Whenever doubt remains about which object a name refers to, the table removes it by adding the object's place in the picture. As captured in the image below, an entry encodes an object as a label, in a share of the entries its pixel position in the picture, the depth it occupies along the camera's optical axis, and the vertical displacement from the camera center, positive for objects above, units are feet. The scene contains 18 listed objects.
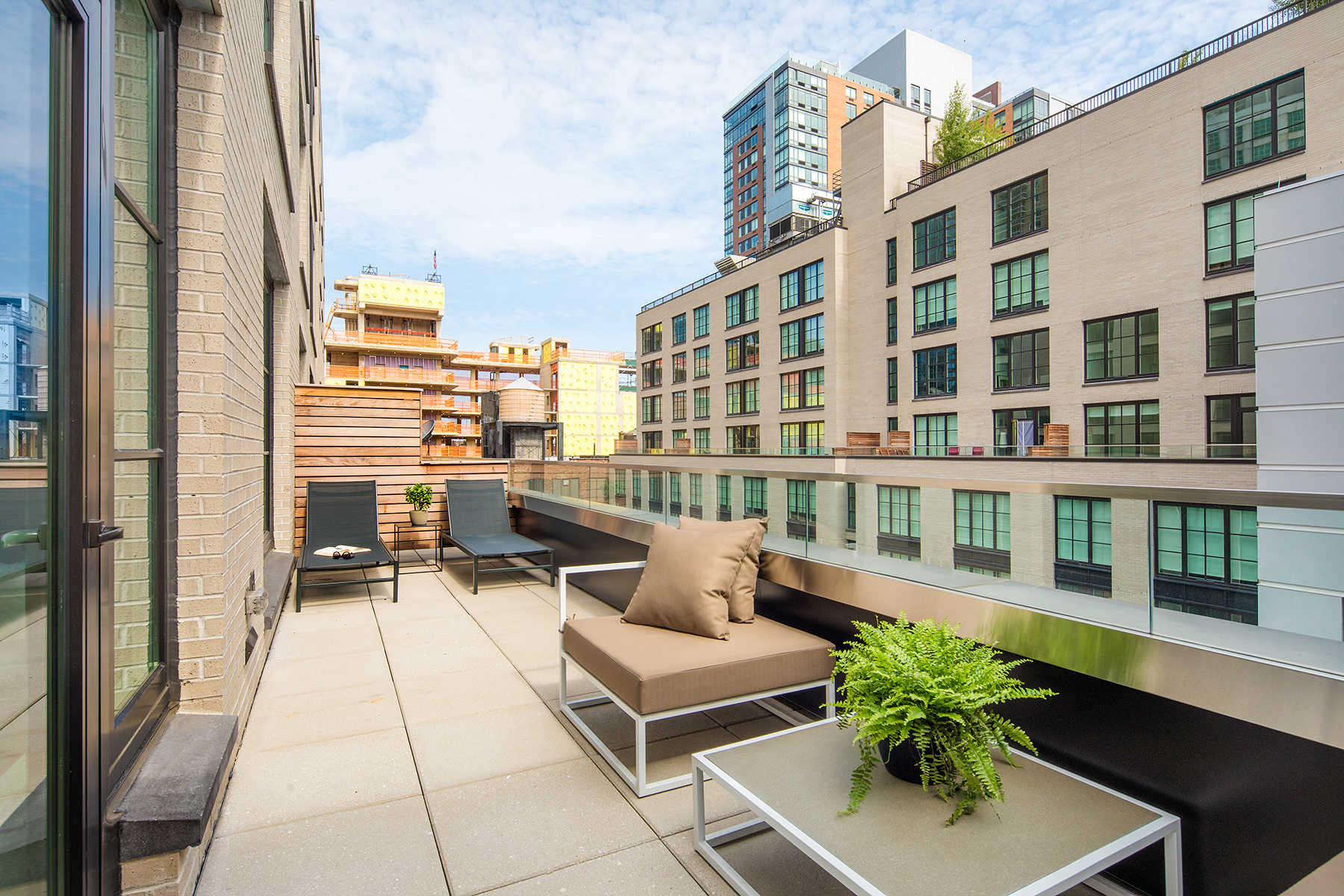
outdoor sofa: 7.65 -2.74
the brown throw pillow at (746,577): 9.66 -1.94
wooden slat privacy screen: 24.36 +0.31
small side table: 23.44 -3.77
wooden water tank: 45.83 +3.44
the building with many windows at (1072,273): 44.98 +16.25
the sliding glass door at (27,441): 3.48 +0.08
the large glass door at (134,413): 4.97 +0.36
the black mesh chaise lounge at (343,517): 21.03 -2.16
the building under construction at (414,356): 115.14 +18.28
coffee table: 4.43 -2.93
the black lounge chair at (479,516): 22.15 -2.40
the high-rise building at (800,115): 191.21 +102.39
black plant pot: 5.57 -2.74
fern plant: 5.23 -2.20
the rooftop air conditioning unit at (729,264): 99.66 +29.16
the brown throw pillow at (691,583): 9.06 -1.93
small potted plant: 25.22 -1.91
